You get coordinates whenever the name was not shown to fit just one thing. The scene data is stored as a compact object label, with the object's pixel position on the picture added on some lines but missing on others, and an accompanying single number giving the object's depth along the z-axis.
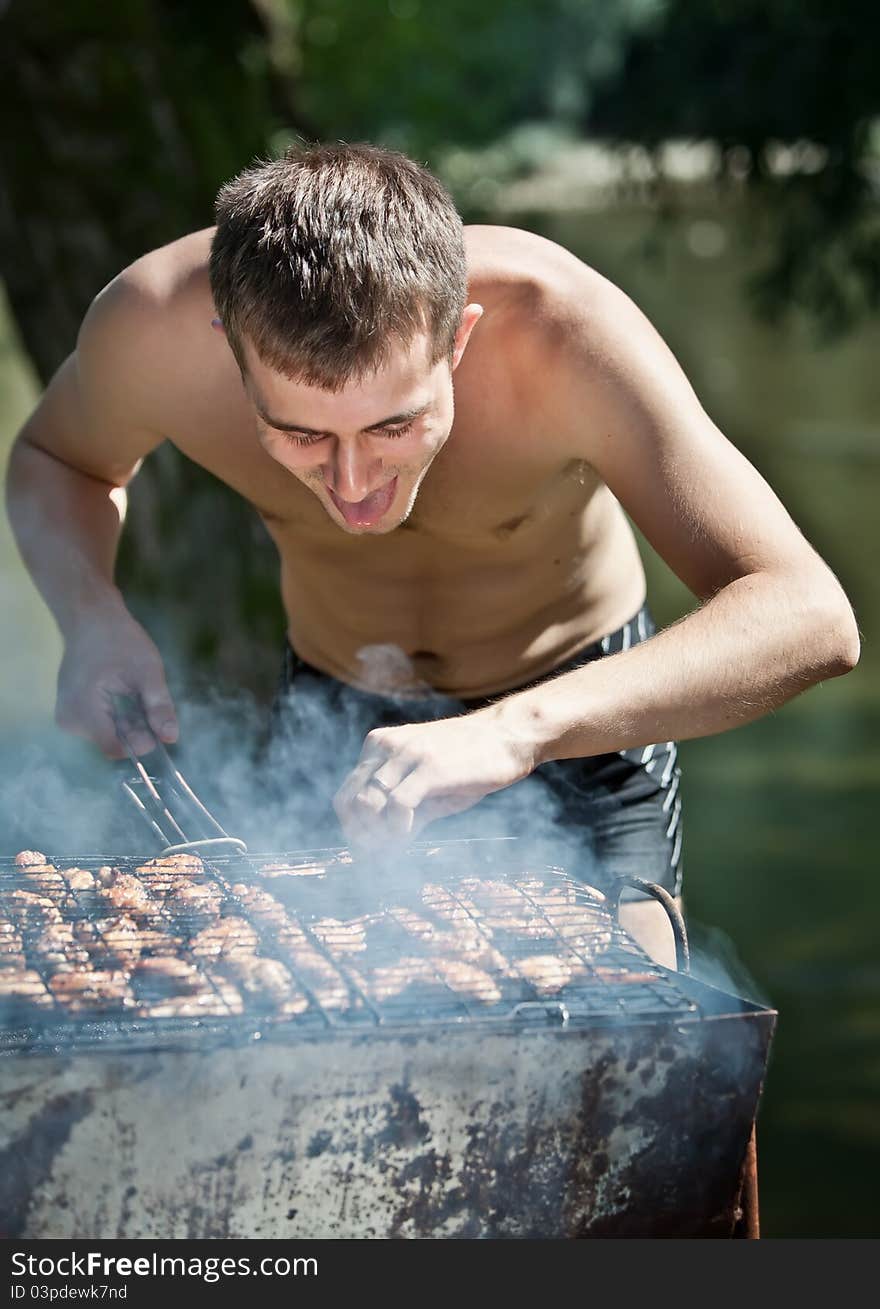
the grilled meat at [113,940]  2.04
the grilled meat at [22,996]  1.94
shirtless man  2.10
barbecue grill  1.87
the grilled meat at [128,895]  2.17
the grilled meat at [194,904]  2.16
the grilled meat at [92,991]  1.95
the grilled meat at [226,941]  2.06
